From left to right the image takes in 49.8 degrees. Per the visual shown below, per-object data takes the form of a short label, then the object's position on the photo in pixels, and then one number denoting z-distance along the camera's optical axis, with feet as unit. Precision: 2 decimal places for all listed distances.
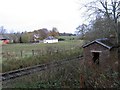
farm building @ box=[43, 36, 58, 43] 178.60
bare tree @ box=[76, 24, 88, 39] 78.62
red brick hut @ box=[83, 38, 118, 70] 41.78
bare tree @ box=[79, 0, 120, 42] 53.13
